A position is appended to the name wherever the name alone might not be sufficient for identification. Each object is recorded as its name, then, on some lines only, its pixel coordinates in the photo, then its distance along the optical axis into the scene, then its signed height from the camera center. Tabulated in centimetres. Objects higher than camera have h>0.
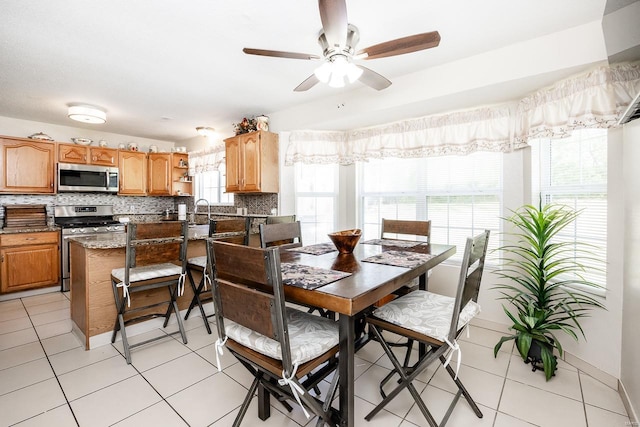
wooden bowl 196 -22
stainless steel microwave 424 +49
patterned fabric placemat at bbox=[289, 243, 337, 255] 207 -30
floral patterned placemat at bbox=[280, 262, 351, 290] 131 -33
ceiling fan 140 +91
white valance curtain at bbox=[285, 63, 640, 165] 195 +76
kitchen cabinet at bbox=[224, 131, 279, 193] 371 +62
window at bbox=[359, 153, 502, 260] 284 +16
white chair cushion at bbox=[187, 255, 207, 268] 276 -51
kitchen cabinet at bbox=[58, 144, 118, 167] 426 +85
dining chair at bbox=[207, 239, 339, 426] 110 -57
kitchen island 232 -66
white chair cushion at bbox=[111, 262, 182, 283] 225 -51
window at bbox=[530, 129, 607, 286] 208 +23
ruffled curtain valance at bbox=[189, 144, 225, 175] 467 +85
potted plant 198 -66
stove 394 -20
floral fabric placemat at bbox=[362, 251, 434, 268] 168 -31
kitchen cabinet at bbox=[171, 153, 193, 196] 520 +62
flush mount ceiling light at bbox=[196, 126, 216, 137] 442 +121
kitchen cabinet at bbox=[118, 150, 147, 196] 482 +64
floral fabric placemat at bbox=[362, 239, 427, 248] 236 -29
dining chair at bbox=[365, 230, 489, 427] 137 -59
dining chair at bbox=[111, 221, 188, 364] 216 -49
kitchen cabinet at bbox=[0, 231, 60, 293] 353 -64
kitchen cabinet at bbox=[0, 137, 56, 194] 381 +61
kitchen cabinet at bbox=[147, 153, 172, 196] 508 +63
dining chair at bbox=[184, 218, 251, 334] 258 -50
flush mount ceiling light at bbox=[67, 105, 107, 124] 349 +118
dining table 121 -34
